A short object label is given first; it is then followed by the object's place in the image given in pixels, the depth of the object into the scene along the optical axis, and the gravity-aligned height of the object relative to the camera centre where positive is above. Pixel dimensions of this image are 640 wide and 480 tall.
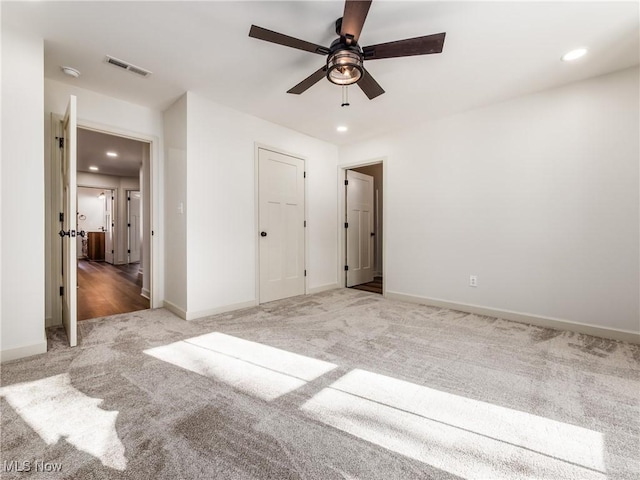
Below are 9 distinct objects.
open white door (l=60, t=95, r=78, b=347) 2.31 +0.14
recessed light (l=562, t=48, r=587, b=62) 2.33 +1.53
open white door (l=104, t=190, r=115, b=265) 7.97 +0.21
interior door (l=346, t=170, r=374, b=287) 5.20 +0.18
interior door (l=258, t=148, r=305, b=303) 3.91 +0.19
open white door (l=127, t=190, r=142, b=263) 7.95 +0.41
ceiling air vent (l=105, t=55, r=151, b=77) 2.49 +1.58
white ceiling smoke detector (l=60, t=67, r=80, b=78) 2.64 +1.58
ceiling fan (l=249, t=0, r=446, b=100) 1.72 +1.28
